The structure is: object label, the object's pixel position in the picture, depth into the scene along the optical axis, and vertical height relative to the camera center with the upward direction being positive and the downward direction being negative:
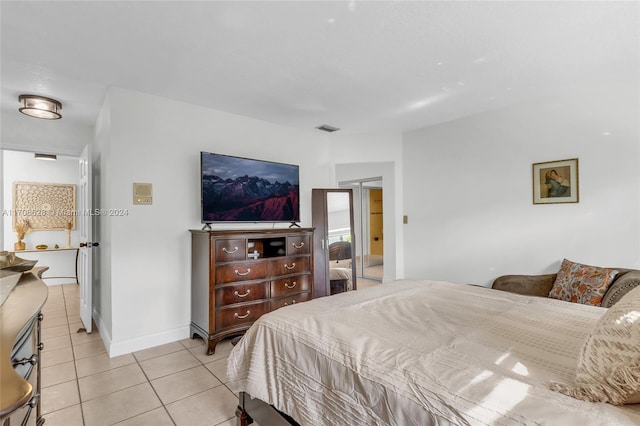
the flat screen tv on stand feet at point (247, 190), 3.31 +0.28
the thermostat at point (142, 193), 3.01 +0.22
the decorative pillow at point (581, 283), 2.54 -0.61
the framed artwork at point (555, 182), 3.07 +0.30
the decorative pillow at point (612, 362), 0.83 -0.43
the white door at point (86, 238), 3.33 -0.24
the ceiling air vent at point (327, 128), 4.19 +1.17
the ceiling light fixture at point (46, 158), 5.01 +0.96
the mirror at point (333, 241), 4.41 -0.40
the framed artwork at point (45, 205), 5.26 +0.19
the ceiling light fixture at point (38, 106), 3.07 +1.11
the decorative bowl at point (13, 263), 1.82 -0.28
